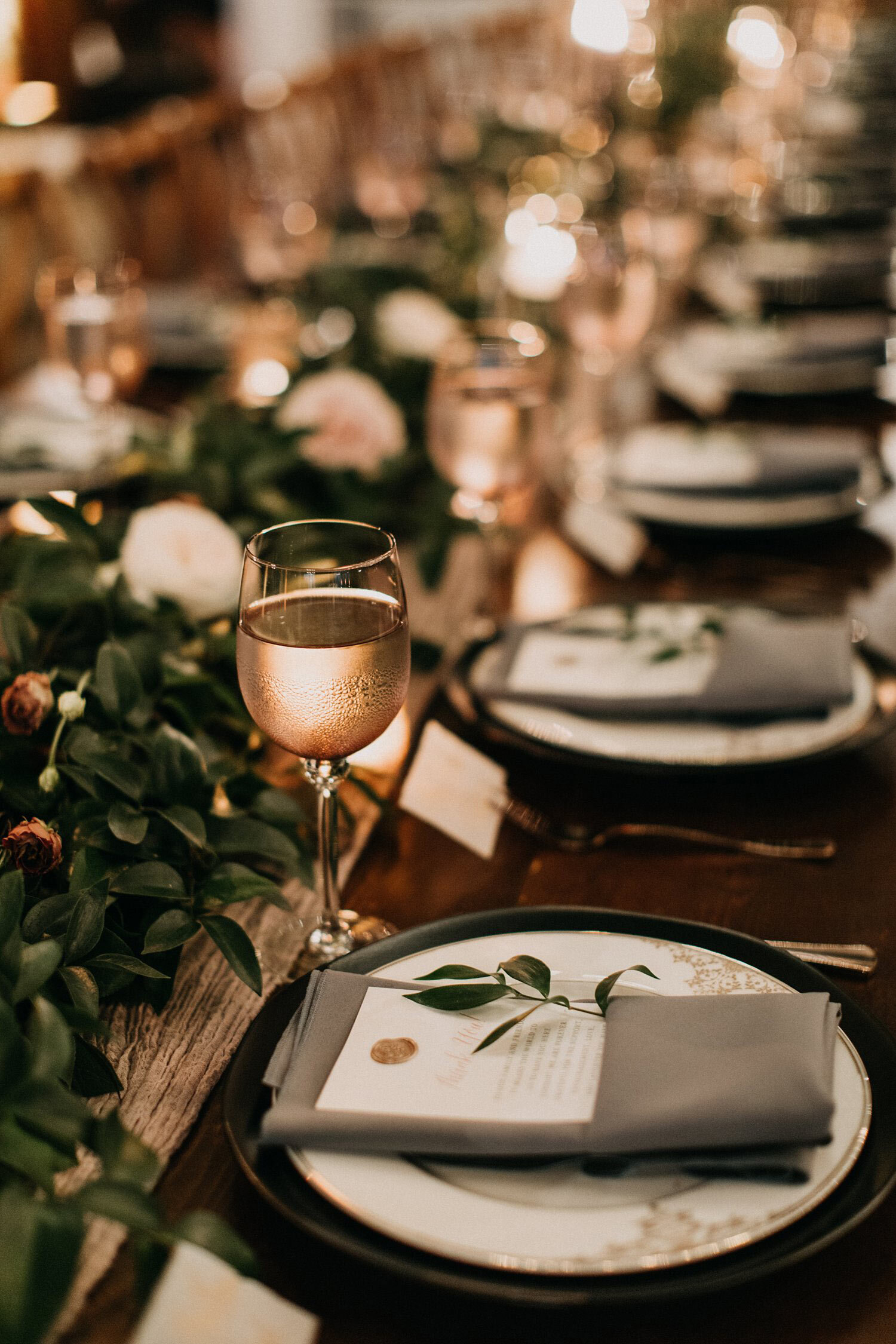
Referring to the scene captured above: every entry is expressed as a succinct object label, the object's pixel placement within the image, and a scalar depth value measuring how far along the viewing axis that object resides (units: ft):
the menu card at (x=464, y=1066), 1.90
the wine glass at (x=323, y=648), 2.25
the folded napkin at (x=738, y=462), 4.92
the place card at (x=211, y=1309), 1.60
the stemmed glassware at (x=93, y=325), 4.86
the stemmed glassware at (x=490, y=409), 4.10
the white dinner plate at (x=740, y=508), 4.80
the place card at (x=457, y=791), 3.04
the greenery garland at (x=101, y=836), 1.64
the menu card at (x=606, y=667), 3.34
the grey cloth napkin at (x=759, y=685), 3.23
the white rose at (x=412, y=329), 5.78
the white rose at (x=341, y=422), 4.63
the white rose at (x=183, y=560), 3.29
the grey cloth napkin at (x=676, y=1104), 1.81
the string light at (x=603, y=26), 12.44
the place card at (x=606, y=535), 4.78
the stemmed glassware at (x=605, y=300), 5.41
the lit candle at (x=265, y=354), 5.28
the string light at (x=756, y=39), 16.94
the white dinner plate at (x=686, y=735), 3.13
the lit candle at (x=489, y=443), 4.09
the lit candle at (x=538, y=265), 6.02
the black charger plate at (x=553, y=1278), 1.66
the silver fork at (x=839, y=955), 2.48
